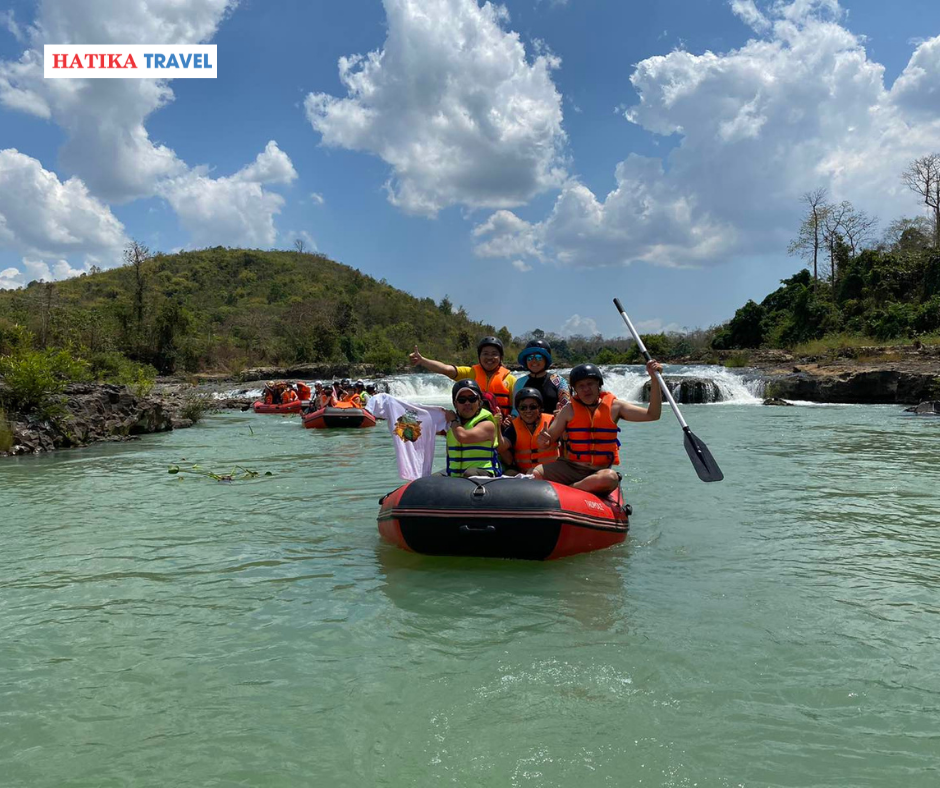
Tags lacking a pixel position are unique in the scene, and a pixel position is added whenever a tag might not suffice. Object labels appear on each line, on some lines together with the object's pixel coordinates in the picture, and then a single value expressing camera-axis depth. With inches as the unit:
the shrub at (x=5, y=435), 437.1
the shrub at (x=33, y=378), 459.8
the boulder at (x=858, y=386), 818.8
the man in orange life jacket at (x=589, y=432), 215.6
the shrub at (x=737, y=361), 1184.8
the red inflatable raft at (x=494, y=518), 191.5
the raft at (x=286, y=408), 847.1
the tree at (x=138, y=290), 1496.1
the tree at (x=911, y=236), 1571.1
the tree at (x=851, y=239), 1598.1
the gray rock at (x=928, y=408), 682.2
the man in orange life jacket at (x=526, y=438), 234.1
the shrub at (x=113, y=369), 786.2
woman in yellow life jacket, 217.0
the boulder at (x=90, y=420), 463.4
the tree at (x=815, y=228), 1633.9
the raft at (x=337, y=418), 657.6
